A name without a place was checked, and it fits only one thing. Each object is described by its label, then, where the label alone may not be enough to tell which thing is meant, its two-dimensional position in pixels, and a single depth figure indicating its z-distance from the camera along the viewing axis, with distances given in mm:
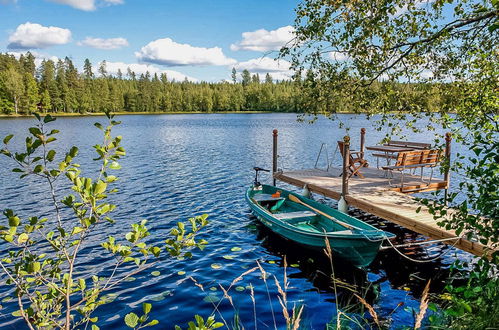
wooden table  13086
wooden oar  8824
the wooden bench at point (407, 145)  13647
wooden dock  7852
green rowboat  8055
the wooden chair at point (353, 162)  13002
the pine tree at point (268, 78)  173525
